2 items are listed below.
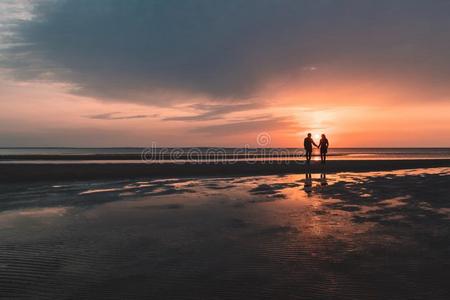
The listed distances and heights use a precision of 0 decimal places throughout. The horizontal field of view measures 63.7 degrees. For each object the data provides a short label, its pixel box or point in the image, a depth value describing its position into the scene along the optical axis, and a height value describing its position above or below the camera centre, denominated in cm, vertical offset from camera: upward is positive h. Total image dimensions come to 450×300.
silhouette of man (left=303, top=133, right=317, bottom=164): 3300 +49
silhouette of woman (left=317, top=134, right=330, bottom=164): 3366 +50
